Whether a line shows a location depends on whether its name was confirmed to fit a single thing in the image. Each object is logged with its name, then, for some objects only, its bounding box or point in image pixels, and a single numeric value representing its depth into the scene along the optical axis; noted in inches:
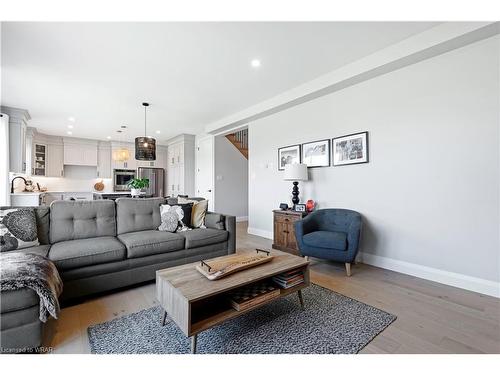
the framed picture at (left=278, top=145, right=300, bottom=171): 161.0
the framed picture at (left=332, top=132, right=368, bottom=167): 125.3
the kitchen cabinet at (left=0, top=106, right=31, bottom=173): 177.9
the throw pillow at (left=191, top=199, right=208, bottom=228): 126.5
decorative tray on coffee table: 64.7
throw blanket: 55.6
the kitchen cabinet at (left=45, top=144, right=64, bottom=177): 268.8
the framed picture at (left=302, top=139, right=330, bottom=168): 142.8
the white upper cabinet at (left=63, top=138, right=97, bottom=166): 279.7
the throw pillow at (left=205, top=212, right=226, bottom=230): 123.4
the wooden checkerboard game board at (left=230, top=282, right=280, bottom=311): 63.1
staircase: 263.9
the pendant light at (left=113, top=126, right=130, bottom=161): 201.1
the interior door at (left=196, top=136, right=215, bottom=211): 250.8
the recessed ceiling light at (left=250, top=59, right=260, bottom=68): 114.7
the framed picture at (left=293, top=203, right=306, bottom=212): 142.8
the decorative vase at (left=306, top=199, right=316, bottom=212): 145.6
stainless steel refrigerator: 314.8
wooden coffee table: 54.4
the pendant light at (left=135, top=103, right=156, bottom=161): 167.3
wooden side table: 139.3
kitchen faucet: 200.5
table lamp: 143.9
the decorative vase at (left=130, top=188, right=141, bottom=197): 189.0
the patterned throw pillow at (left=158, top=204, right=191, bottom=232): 116.0
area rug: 58.6
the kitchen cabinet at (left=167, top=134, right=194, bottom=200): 282.7
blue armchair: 107.5
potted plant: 171.5
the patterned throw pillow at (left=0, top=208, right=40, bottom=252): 81.9
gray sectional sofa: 55.7
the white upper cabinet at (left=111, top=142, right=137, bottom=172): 306.4
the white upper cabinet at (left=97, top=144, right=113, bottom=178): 300.0
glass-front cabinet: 258.2
